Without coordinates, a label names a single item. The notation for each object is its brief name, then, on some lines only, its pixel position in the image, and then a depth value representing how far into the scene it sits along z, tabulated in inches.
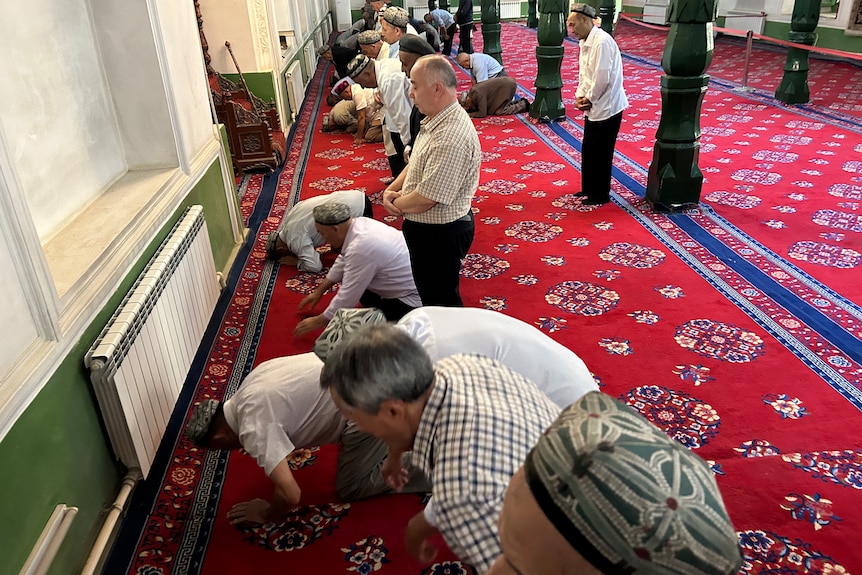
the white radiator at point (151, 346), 93.3
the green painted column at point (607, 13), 425.9
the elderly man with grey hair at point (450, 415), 48.7
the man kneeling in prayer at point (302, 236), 177.9
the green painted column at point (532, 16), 698.5
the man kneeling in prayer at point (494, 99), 350.6
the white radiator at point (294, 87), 349.0
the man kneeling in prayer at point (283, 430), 88.7
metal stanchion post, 378.6
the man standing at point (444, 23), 544.7
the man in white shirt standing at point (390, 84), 186.1
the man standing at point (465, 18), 517.7
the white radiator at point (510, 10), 895.1
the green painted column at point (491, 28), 421.7
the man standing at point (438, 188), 112.4
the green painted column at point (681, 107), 193.5
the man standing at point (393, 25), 216.1
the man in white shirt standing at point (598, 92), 193.0
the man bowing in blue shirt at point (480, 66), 362.0
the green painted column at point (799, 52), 323.9
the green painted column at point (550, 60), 307.9
